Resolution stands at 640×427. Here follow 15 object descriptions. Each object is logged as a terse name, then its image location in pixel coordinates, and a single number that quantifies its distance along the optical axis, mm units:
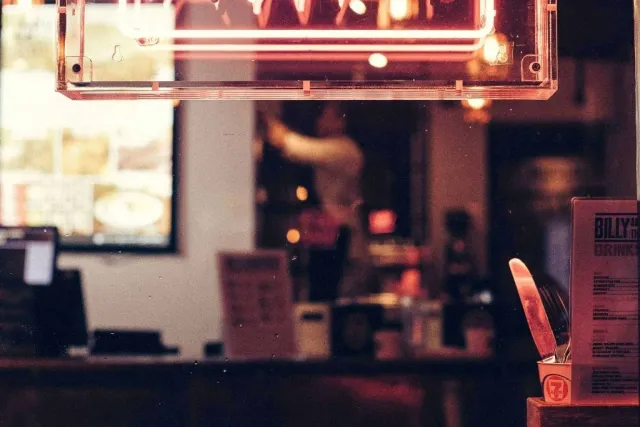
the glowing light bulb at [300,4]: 2129
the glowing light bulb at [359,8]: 2172
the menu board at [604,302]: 1745
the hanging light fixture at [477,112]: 4973
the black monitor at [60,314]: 3158
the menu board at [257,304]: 3857
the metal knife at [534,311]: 1870
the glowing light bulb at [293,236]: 5145
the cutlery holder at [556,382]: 1780
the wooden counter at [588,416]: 1734
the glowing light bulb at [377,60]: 2209
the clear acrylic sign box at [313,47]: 2139
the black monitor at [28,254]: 3123
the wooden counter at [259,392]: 3072
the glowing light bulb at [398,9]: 2180
